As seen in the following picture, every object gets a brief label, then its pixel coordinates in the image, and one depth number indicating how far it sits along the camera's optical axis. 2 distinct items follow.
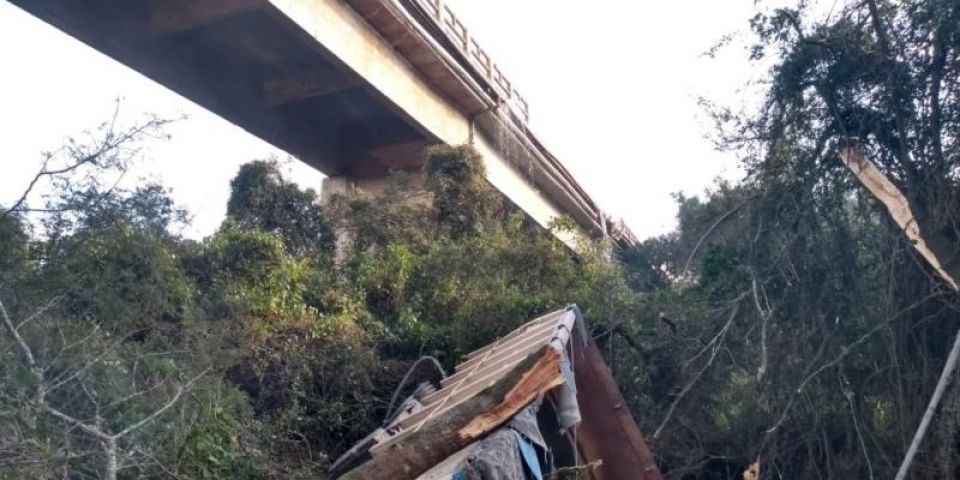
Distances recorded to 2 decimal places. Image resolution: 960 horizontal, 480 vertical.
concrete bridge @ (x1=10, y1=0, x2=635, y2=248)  15.96
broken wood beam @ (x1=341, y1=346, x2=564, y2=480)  5.20
